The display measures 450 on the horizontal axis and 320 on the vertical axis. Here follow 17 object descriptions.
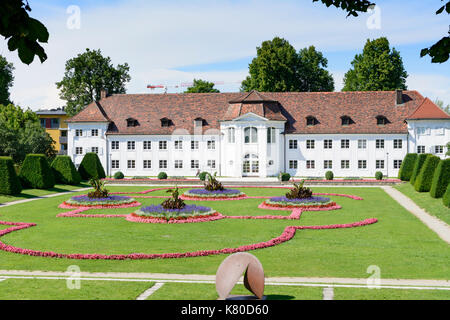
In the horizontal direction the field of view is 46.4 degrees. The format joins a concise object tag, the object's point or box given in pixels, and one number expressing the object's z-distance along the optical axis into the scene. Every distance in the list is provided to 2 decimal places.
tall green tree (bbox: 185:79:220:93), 90.12
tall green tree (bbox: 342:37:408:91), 76.38
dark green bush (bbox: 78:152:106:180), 56.16
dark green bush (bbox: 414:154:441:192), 39.16
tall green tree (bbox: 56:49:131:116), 77.81
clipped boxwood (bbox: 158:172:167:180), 58.41
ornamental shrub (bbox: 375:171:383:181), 55.27
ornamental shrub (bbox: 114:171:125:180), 58.12
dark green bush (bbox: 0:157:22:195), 38.84
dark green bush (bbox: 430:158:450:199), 34.09
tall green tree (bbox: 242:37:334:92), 77.25
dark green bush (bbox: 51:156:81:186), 49.75
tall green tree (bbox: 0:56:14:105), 86.94
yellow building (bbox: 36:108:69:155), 100.06
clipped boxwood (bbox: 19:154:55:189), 44.25
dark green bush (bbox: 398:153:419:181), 51.66
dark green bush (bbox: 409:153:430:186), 44.47
